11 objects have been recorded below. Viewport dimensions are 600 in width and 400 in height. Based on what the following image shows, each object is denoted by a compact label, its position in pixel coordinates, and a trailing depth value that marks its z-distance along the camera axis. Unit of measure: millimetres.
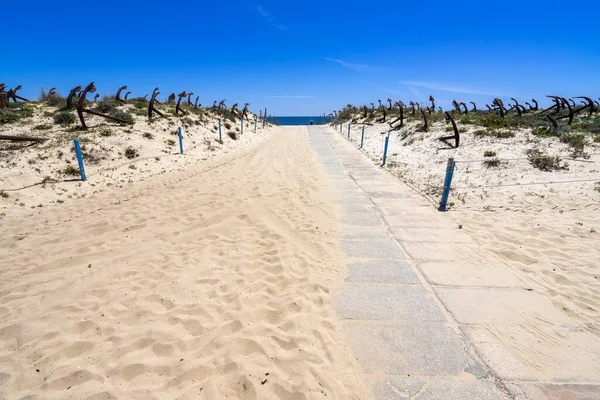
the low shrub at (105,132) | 12500
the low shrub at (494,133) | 12214
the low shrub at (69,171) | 9316
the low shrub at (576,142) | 9250
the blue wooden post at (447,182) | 6608
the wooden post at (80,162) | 8738
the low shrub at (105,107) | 15892
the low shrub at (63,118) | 13578
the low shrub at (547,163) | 8648
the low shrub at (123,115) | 15073
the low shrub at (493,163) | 9602
